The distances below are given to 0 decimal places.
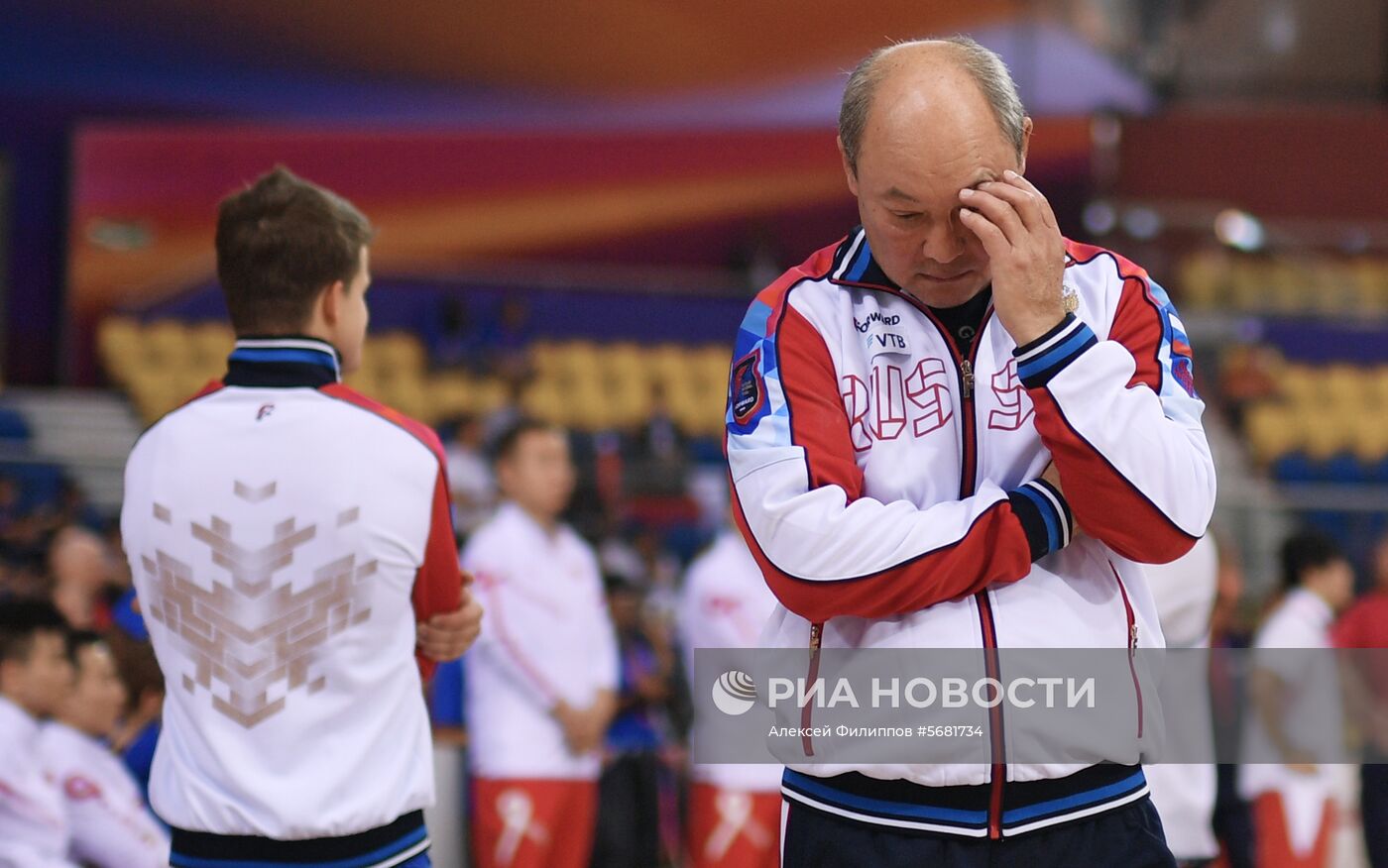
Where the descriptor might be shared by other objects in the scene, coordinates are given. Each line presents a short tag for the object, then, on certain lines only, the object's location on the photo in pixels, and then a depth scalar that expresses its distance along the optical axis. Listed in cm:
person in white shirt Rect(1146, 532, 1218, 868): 827
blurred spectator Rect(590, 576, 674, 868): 1301
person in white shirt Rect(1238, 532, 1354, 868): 1105
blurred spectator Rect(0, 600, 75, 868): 741
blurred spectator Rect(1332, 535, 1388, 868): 1036
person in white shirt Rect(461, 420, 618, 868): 1138
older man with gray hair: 347
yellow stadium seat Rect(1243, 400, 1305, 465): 2898
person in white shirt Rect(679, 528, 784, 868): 1237
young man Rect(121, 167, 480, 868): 468
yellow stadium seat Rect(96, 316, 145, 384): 2811
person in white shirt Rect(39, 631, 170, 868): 802
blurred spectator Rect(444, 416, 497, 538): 2091
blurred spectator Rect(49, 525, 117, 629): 1148
